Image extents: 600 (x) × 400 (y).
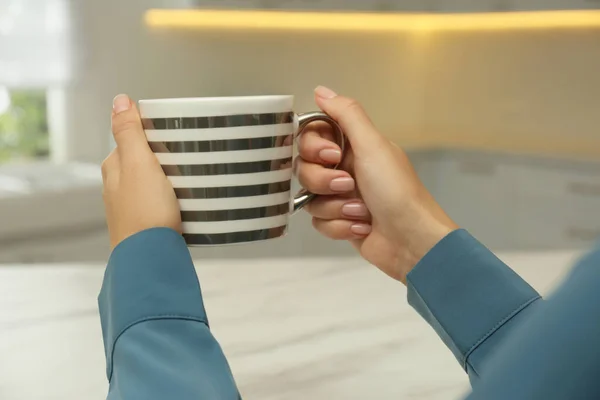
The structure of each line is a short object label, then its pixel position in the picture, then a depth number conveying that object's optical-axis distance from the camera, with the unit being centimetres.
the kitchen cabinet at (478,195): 274
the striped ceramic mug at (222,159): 50
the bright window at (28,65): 218
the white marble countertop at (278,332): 55
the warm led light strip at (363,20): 248
